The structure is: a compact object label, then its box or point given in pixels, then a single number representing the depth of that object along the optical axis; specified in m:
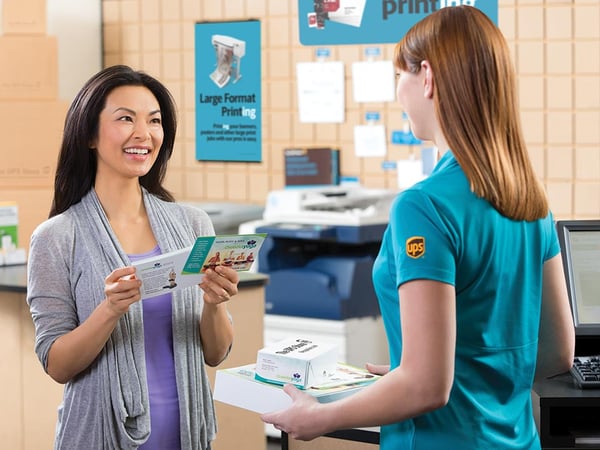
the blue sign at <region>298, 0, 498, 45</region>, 4.41
